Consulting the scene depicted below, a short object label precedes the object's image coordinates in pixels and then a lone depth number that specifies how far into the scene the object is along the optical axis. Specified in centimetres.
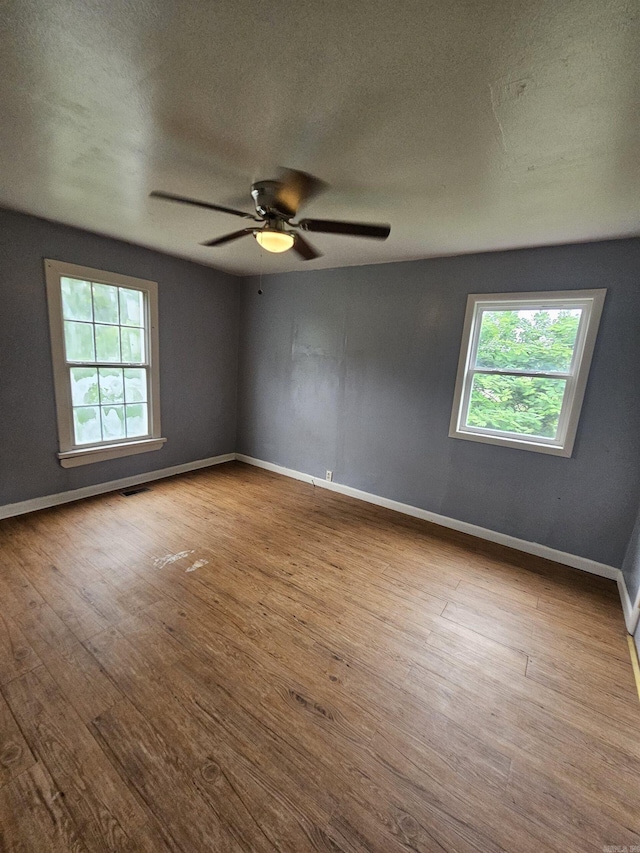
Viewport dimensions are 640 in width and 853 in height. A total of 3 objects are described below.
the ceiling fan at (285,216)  181
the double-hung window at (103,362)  307
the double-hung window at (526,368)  261
